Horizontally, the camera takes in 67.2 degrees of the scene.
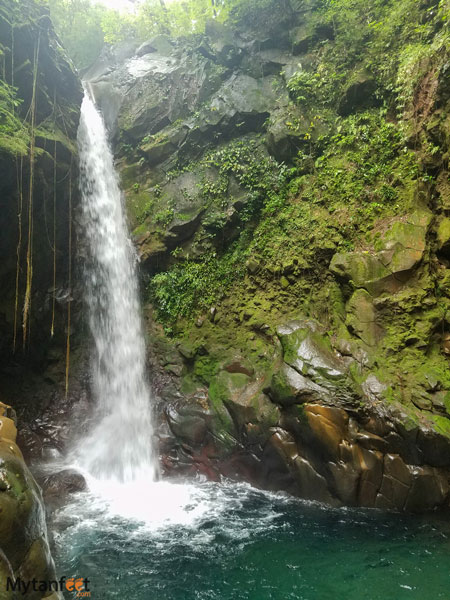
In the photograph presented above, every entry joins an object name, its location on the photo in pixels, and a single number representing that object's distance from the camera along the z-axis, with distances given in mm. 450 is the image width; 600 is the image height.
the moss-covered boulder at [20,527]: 2861
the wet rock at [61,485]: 6104
